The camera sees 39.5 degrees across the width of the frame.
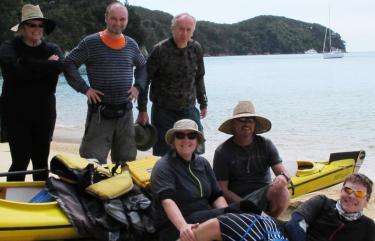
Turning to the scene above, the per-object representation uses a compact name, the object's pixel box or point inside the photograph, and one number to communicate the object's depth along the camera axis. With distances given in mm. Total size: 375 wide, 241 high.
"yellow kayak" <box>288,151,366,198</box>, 5012
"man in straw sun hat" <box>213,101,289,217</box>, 3936
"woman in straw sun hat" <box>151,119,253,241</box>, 3369
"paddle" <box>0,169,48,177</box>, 3904
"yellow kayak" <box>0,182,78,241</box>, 3369
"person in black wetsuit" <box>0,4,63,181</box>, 4035
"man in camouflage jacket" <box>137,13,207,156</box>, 4664
